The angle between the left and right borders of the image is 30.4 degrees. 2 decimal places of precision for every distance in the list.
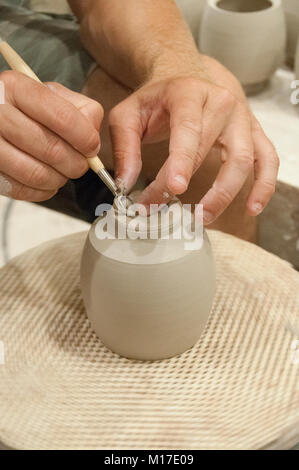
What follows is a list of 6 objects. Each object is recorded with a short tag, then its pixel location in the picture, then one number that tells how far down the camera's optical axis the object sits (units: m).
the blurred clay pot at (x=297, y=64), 1.34
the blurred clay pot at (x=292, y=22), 1.52
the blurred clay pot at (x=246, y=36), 1.33
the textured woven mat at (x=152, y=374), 0.57
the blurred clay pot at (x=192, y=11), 1.49
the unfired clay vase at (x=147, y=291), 0.60
